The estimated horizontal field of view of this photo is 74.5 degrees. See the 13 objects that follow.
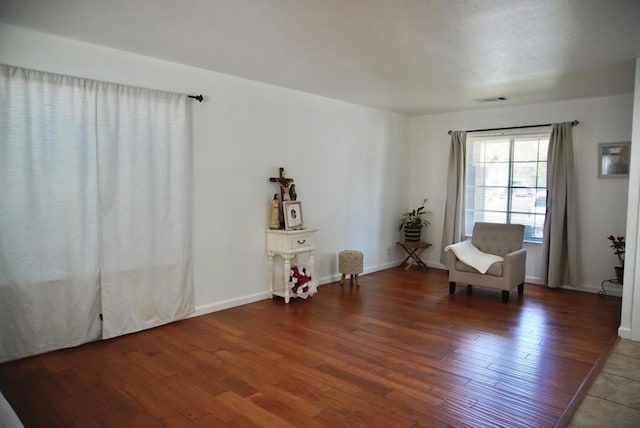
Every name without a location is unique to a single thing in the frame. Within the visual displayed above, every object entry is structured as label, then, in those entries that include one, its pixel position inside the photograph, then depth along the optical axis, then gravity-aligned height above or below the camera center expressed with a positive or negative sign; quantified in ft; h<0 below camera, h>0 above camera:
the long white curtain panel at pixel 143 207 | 11.54 -0.39
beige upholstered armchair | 16.14 -2.44
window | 19.27 +0.86
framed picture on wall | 16.99 +1.66
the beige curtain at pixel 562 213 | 17.95 -0.61
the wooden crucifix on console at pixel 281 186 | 15.74 +0.35
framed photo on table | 15.61 -0.72
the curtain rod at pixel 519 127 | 17.95 +3.31
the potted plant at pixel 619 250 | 16.39 -2.02
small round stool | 18.20 -2.89
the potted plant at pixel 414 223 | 21.75 -1.35
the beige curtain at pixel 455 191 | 21.08 +0.31
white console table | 15.29 -2.01
